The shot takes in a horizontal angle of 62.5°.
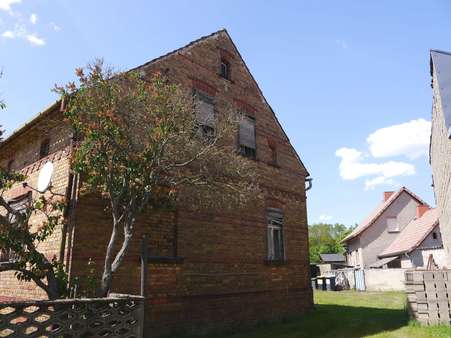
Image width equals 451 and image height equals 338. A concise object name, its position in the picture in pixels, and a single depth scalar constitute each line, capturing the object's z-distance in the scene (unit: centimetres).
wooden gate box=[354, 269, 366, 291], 2716
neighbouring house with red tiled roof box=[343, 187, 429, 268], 3369
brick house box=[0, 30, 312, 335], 818
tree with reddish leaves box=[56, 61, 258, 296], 660
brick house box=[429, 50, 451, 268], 1011
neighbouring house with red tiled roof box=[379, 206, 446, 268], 2611
